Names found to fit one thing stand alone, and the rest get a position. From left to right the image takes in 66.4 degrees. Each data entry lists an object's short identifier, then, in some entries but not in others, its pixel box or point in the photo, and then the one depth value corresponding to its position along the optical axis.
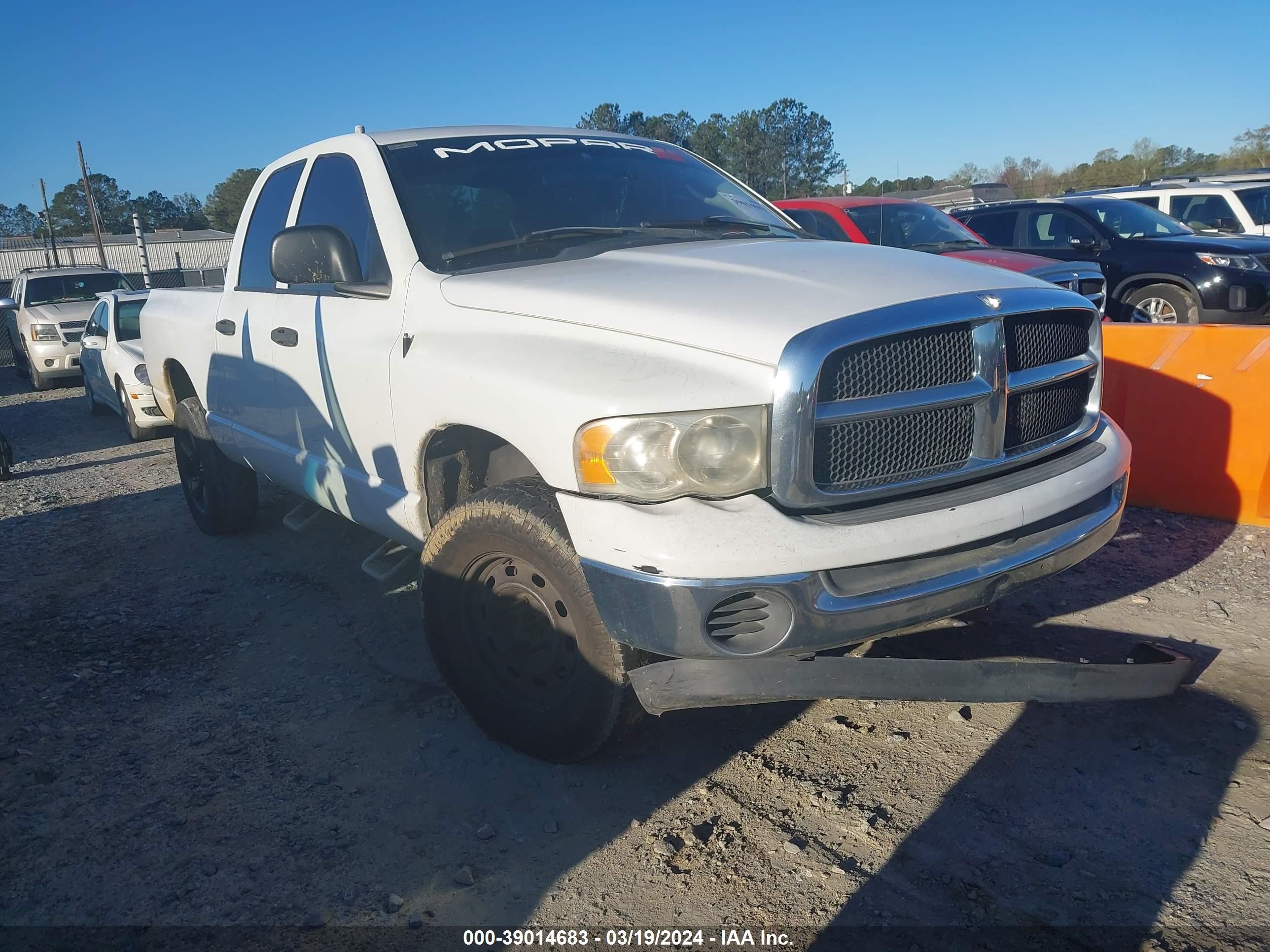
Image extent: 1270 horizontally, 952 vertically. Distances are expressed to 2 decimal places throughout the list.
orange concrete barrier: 4.92
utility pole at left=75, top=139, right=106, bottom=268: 40.25
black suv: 9.79
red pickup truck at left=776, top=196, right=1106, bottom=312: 8.51
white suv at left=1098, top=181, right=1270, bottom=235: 13.06
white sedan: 9.73
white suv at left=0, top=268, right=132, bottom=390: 15.20
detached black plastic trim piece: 2.47
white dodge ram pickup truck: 2.41
